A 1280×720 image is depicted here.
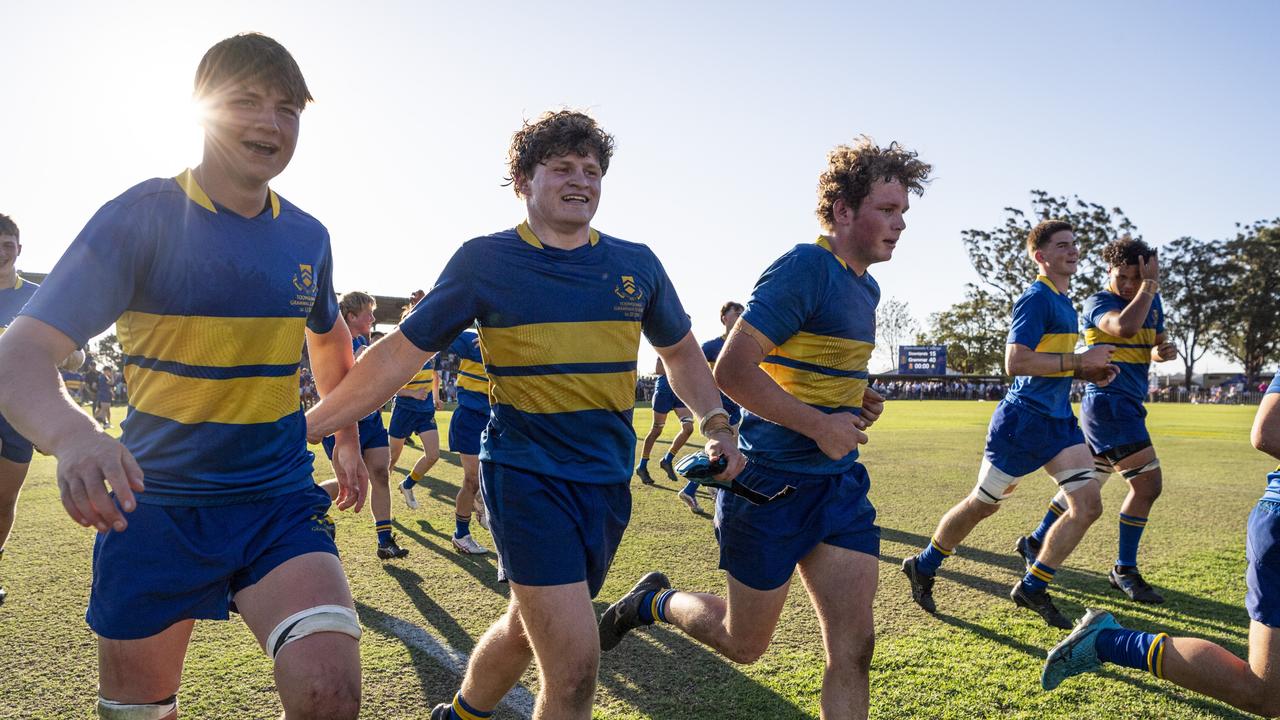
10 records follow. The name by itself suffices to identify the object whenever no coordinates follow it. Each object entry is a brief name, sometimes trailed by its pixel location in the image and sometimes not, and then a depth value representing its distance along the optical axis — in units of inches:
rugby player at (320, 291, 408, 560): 280.7
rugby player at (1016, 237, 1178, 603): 248.8
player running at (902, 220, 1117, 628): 217.2
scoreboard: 2970.0
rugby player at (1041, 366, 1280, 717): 121.8
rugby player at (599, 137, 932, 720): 131.1
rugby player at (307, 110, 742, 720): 110.7
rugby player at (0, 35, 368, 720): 87.8
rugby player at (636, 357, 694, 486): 467.8
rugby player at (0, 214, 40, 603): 201.6
